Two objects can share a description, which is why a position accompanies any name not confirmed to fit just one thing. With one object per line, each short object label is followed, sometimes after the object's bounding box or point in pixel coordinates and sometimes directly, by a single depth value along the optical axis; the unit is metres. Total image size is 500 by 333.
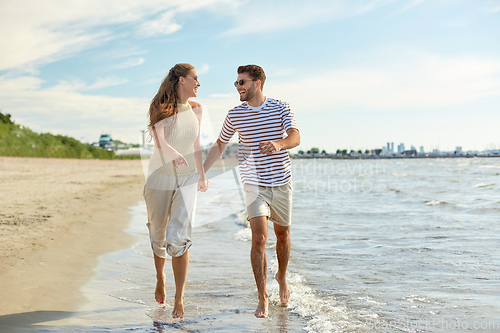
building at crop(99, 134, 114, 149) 88.94
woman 3.68
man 4.01
